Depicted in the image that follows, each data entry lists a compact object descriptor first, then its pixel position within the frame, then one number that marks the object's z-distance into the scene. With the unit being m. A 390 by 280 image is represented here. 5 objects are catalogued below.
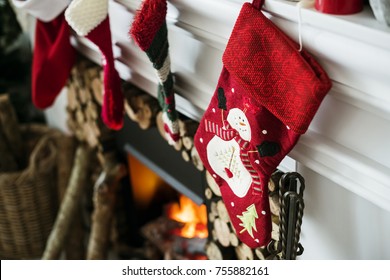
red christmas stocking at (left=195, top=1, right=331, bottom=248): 1.36
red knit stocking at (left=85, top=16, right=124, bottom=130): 1.72
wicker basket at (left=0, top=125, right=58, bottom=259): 2.34
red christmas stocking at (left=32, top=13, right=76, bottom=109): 2.03
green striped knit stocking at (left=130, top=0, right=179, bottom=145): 1.53
